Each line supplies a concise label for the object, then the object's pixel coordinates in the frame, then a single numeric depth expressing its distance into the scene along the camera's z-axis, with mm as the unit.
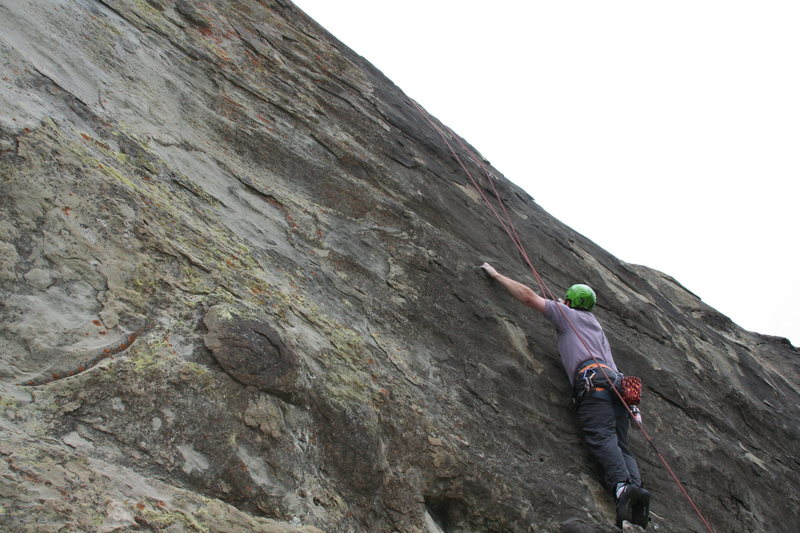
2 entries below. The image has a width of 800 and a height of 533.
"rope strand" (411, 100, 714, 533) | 6015
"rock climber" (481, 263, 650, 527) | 5188
